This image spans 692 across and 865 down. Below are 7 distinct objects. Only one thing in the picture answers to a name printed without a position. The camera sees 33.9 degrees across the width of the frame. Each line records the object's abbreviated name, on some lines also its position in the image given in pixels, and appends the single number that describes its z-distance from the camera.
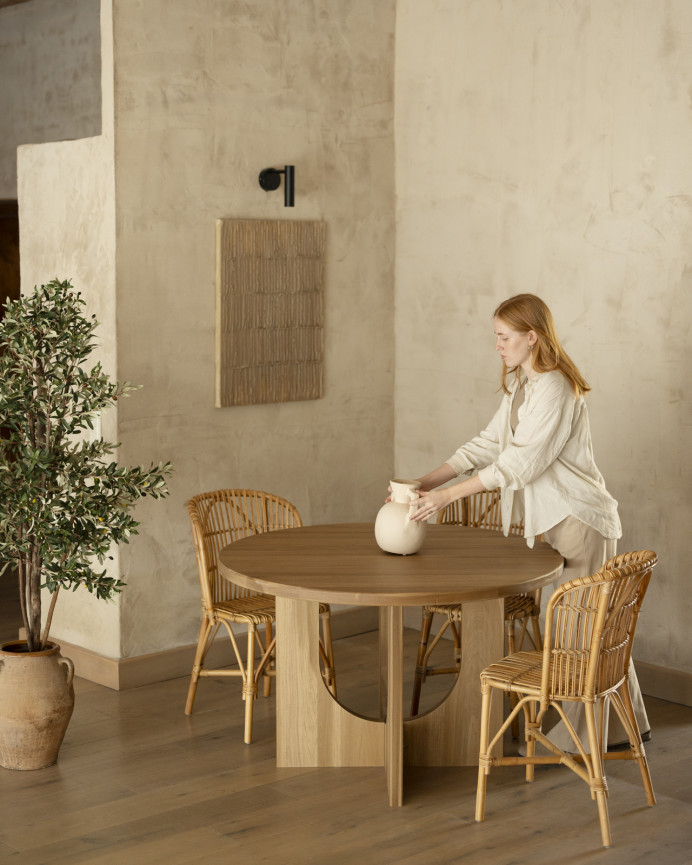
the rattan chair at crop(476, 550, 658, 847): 3.39
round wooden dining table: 3.79
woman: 3.92
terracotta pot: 4.01
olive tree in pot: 3.91
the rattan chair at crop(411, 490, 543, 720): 4.47
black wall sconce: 5.27
